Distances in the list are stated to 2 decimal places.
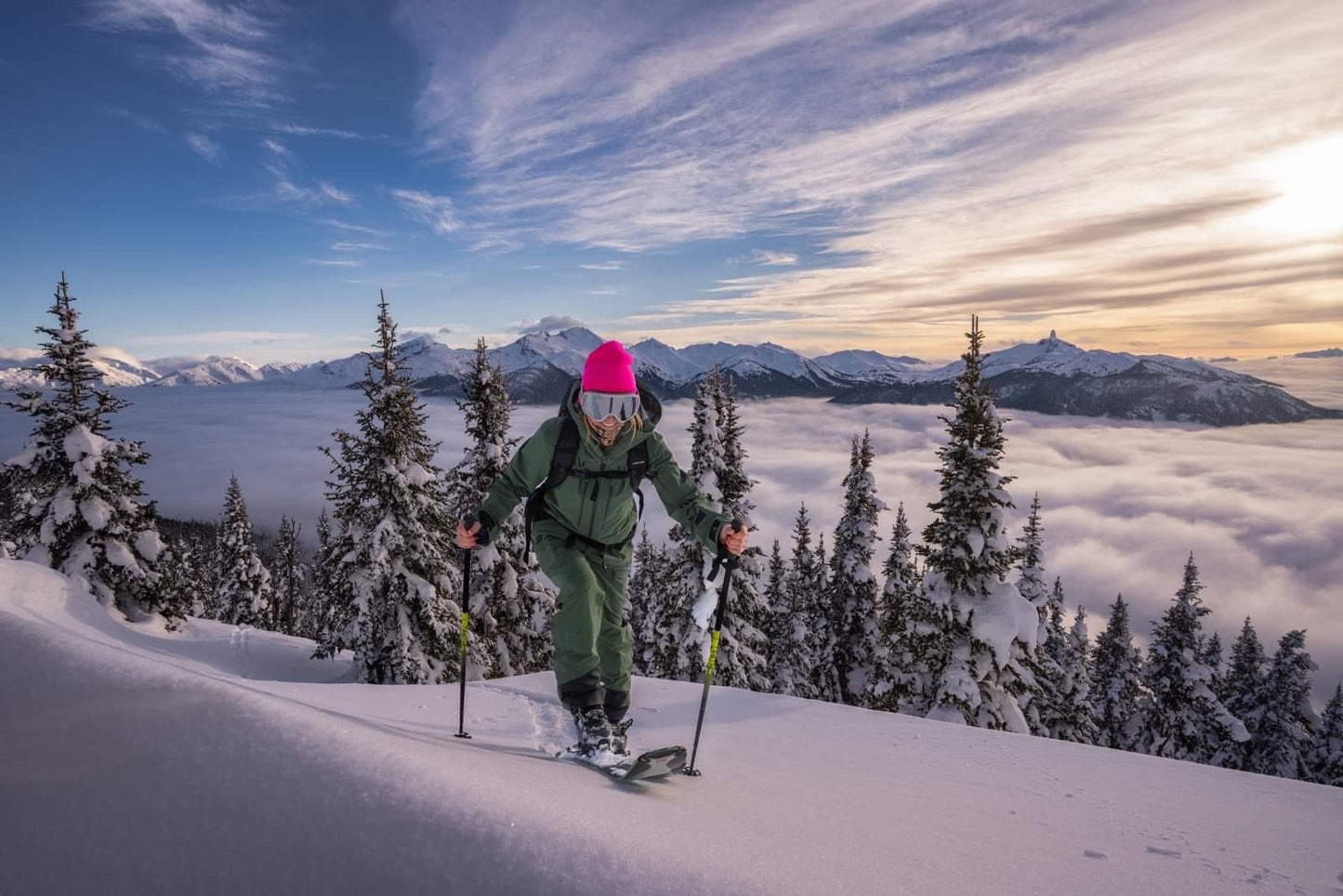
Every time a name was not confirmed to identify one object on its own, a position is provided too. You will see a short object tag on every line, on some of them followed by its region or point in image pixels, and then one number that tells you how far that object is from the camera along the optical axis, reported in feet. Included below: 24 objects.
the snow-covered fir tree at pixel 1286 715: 108.17
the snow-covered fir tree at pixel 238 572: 124.77
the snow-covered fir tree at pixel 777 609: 116.88
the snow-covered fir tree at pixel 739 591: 70.90
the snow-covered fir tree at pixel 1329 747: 110.63
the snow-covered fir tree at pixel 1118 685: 112.27
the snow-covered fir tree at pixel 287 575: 176.76
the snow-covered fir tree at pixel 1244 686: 107.65
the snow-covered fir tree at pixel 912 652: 54.39
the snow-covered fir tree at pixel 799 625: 112.37
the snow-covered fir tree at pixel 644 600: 77.56
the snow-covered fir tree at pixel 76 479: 54.60
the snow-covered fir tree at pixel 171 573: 60.39
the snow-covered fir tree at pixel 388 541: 59.26
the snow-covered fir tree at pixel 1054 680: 75.36
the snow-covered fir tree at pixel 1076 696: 98.63
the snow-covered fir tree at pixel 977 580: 51.29
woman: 14.14
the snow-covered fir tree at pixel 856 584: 100.22
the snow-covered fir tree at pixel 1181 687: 94.63
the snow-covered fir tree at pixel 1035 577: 74.22
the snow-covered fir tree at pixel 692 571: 69.05
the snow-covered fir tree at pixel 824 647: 114.93
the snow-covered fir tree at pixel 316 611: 154.40
